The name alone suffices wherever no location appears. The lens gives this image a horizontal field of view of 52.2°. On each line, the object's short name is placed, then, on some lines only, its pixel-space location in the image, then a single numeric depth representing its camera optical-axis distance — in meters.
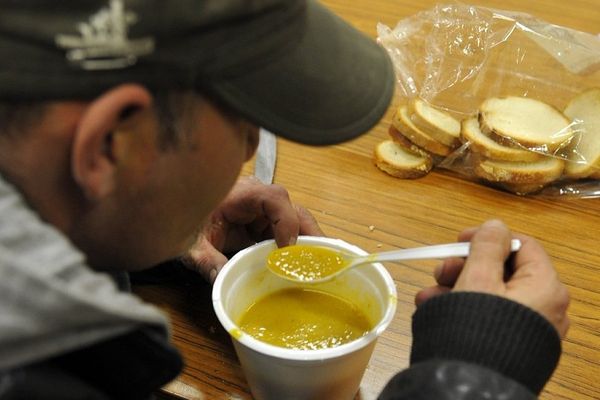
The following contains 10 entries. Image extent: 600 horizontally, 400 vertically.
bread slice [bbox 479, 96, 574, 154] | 0.94
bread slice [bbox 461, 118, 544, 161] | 0.93
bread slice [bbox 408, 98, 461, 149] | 0.96
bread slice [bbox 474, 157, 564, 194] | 0.91
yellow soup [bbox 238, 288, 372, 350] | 0.63
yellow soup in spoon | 0.67
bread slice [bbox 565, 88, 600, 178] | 0.93
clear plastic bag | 1.02
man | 0.37
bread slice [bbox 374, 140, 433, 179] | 0.94
